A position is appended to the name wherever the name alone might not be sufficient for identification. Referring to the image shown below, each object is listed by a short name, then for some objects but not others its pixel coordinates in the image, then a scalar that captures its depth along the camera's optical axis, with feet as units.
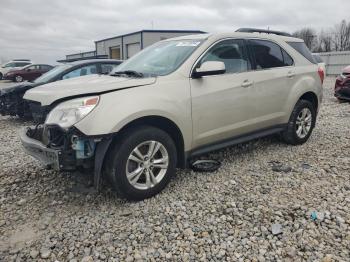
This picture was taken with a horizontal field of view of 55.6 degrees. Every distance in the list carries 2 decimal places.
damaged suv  10.41
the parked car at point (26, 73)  80.84
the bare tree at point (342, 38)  184.55
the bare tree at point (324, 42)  179.22
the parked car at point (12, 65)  96.89
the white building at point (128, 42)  113.70
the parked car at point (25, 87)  26.02
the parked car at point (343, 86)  30.45
